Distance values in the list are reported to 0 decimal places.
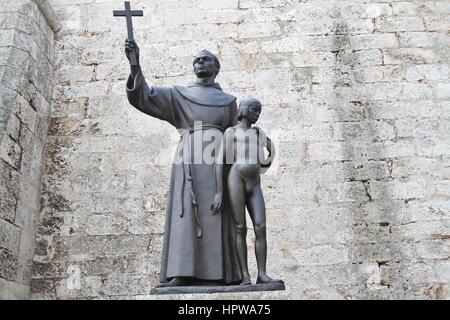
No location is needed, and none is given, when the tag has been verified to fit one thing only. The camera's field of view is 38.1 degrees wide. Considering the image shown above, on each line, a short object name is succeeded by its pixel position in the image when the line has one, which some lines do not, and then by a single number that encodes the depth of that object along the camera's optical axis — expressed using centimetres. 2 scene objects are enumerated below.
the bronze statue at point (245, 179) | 370
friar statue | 361
